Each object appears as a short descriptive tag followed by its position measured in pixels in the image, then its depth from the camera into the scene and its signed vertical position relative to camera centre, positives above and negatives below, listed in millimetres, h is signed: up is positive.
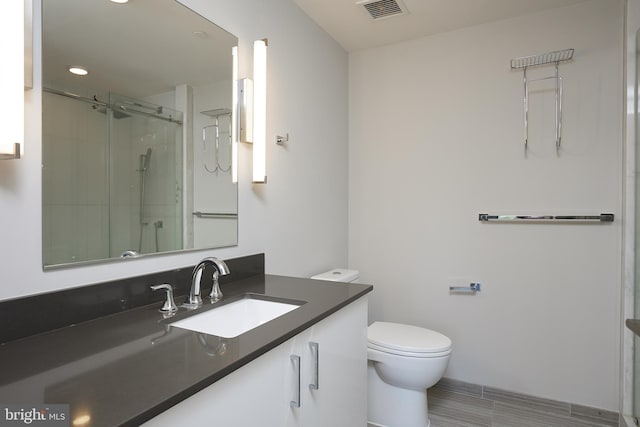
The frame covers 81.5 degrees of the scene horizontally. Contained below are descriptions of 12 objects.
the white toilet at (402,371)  1934 -862
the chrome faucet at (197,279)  1292 -249
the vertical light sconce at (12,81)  899 +316
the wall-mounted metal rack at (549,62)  2203 +884
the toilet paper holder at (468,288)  2445 -522
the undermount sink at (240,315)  1295 -392
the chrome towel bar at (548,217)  2107 -43
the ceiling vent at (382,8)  2127 +1194
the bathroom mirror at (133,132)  1084 +276
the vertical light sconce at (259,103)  1767 +508
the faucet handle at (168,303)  1230 -314
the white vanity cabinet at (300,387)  815 -495
